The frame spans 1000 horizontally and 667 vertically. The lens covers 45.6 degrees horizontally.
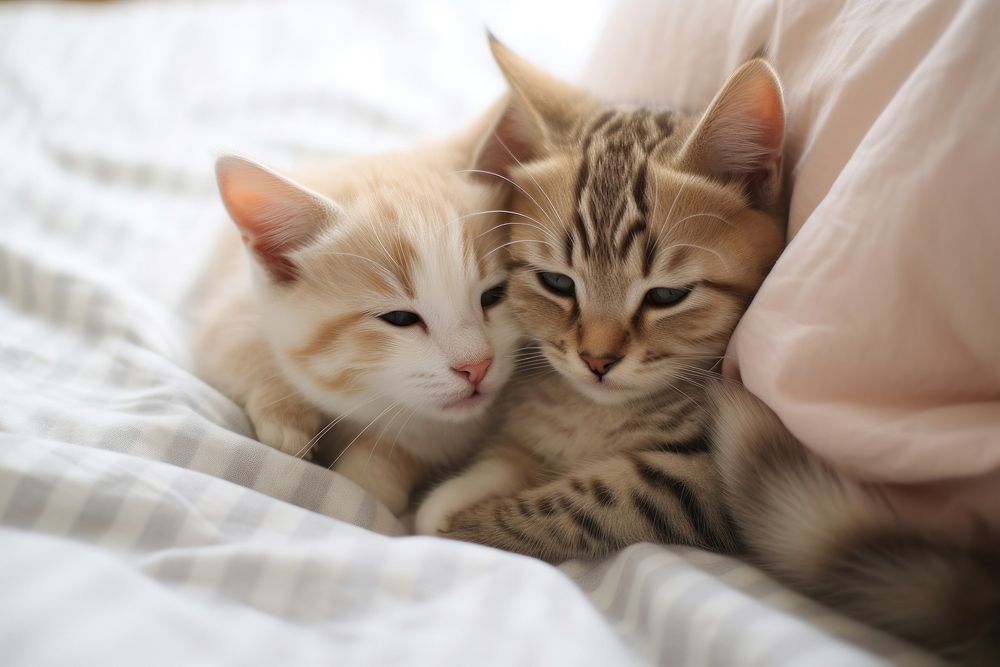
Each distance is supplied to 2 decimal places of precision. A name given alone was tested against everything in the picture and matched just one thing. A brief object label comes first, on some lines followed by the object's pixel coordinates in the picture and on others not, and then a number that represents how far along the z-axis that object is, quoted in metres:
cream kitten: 0.32
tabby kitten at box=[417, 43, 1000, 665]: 0.28
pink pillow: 0.26
